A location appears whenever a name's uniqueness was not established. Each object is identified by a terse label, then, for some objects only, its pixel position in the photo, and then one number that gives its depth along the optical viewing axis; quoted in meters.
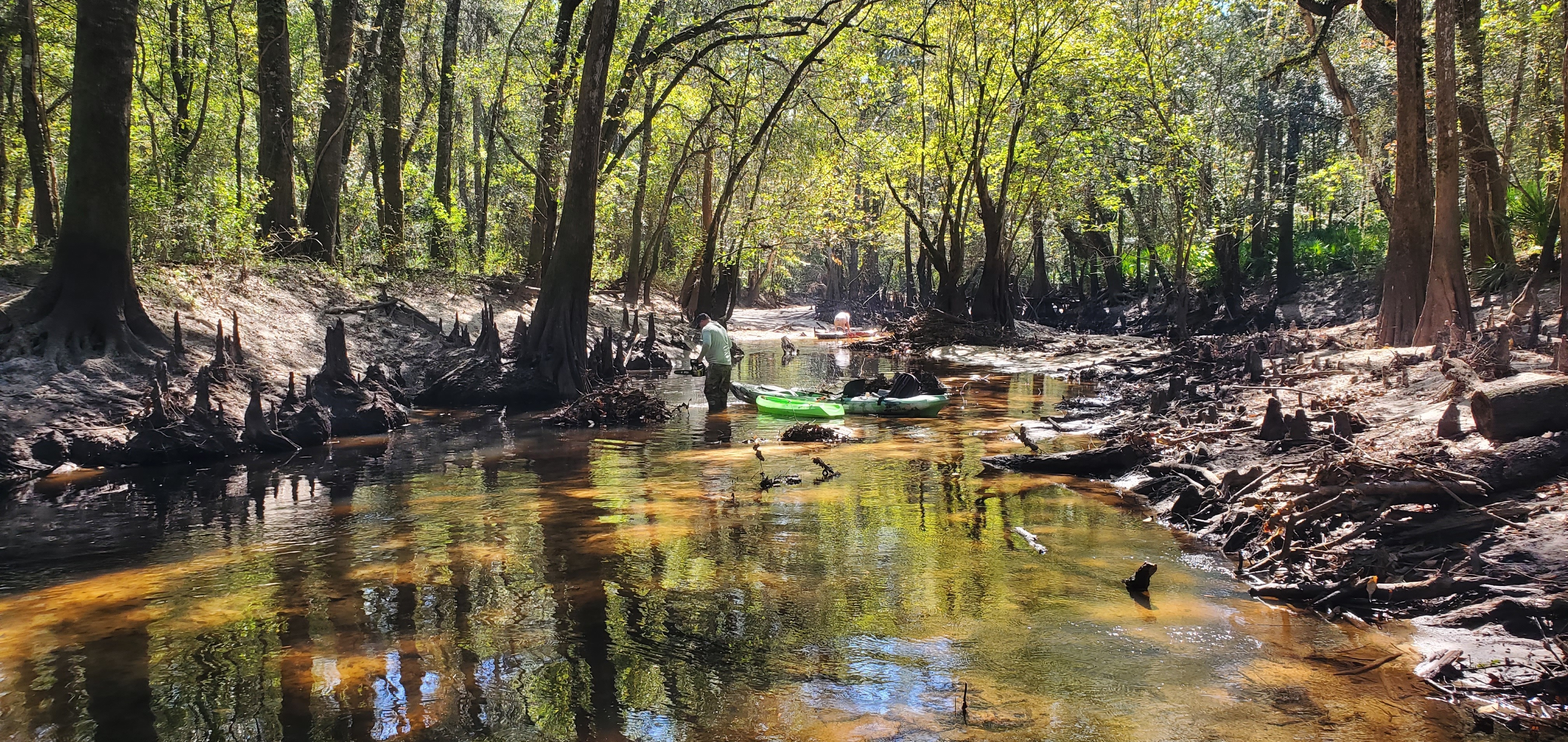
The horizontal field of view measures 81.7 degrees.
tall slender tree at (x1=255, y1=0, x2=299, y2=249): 16.39
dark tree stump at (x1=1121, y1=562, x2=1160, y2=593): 5.83
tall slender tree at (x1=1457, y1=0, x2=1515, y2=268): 16.81
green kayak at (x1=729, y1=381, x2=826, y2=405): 14.54
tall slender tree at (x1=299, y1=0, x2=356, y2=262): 17.50
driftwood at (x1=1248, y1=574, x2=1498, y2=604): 5.13
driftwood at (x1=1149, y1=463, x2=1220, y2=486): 7.85
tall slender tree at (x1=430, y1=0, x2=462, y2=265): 21.50
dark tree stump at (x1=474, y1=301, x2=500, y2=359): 15.18
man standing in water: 14.65
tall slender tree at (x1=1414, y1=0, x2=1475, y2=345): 11.87
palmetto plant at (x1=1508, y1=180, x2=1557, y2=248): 16.62
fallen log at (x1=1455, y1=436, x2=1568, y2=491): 5.72
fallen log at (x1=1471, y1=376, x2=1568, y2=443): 6.09
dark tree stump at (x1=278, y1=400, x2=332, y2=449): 11.46
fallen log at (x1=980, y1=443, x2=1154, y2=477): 9.42
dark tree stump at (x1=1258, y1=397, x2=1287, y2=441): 8.23
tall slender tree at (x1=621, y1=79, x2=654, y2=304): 25.86
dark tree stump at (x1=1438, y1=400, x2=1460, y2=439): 6.64
